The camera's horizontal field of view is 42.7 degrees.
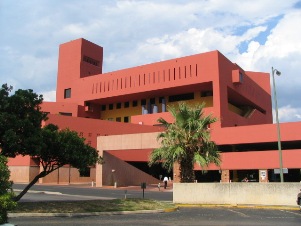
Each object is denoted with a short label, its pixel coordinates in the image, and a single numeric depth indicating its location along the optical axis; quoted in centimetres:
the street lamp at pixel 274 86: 2712
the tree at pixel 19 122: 1762
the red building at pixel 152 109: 4656
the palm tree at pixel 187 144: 2577
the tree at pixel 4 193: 912
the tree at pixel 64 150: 1939
